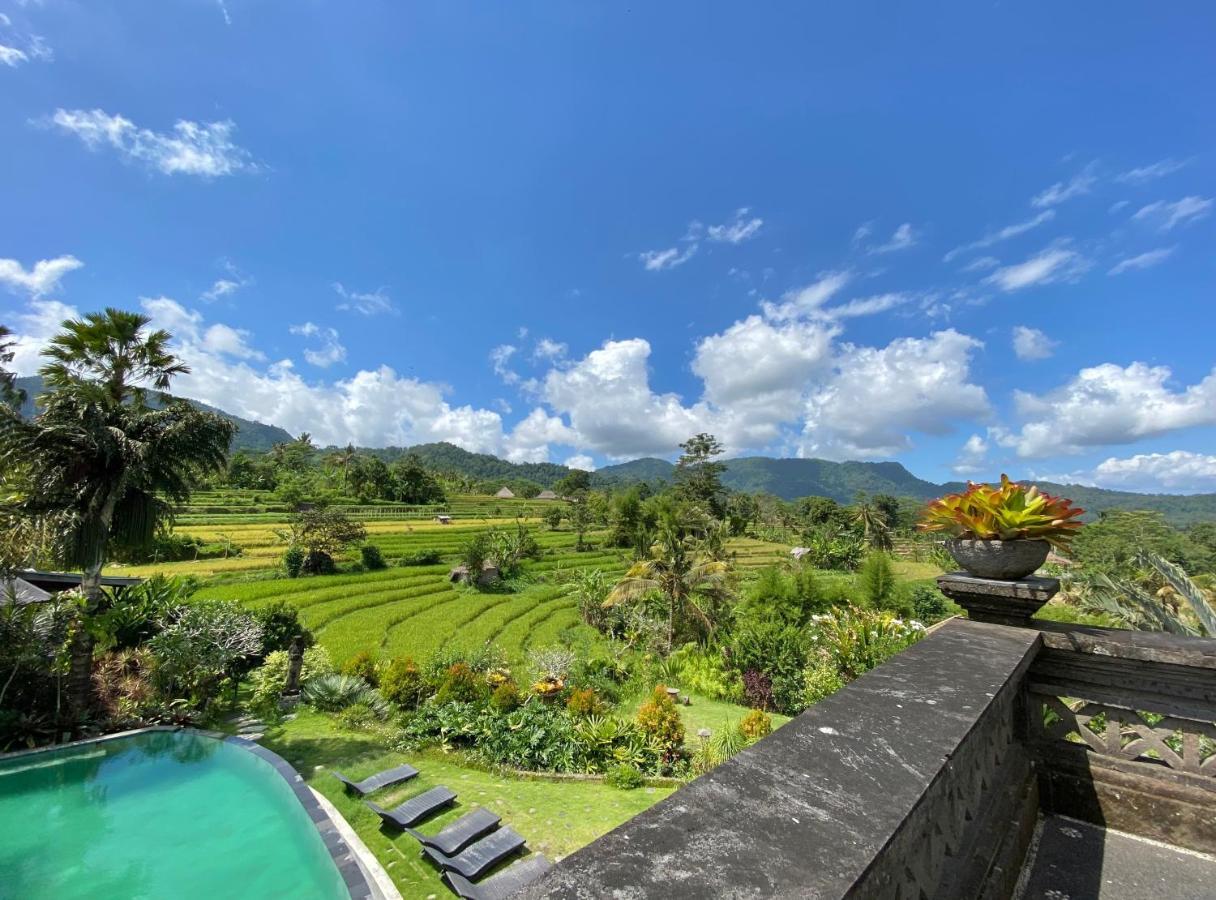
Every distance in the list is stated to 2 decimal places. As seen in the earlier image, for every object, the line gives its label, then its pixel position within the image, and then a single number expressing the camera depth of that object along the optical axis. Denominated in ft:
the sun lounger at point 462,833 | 21.24
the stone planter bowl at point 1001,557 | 9.05
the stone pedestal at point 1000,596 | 8.91
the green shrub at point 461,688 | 39.17
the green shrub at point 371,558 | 115.65
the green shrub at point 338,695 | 40.19
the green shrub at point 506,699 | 38.57
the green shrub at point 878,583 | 72.74
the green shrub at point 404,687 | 40.86
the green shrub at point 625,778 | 29.66
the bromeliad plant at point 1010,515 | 9.16
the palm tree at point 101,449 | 34.04
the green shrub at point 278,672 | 40.57
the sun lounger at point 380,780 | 26.91
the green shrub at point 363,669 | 45.06
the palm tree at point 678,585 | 67.13
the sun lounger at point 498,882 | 18.79
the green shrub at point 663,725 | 33.55
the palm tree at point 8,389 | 34.58
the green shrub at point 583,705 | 37.58
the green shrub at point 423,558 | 122.37
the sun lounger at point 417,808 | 23.73
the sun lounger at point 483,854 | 20.10
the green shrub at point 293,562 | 102.77
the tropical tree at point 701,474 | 209.46
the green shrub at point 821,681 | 42.22
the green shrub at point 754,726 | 34.27
